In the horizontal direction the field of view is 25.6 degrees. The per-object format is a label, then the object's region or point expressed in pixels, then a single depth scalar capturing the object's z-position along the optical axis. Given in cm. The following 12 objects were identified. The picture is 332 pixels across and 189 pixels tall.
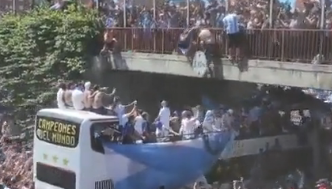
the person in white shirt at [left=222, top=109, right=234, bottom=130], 1633
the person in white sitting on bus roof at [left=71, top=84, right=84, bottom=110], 1512
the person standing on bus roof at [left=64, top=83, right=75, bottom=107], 1558
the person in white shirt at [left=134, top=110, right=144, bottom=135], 1512
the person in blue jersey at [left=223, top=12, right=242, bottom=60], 1603
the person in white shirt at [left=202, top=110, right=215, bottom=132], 1597
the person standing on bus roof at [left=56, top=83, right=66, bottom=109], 1577
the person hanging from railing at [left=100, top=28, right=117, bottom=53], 2097
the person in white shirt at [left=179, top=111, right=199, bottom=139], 1580
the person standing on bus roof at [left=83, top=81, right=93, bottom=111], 1499
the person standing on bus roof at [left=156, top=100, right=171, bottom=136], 1650
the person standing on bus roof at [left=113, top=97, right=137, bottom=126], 1453
